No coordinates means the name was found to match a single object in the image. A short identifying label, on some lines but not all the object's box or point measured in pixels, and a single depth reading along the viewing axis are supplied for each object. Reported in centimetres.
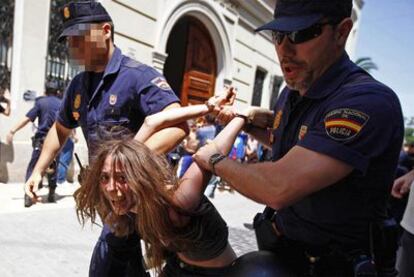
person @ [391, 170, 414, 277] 232
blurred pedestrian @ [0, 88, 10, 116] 594
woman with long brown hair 165
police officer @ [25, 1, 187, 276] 215
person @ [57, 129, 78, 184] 662
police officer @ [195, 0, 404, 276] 126
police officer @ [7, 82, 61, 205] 558
